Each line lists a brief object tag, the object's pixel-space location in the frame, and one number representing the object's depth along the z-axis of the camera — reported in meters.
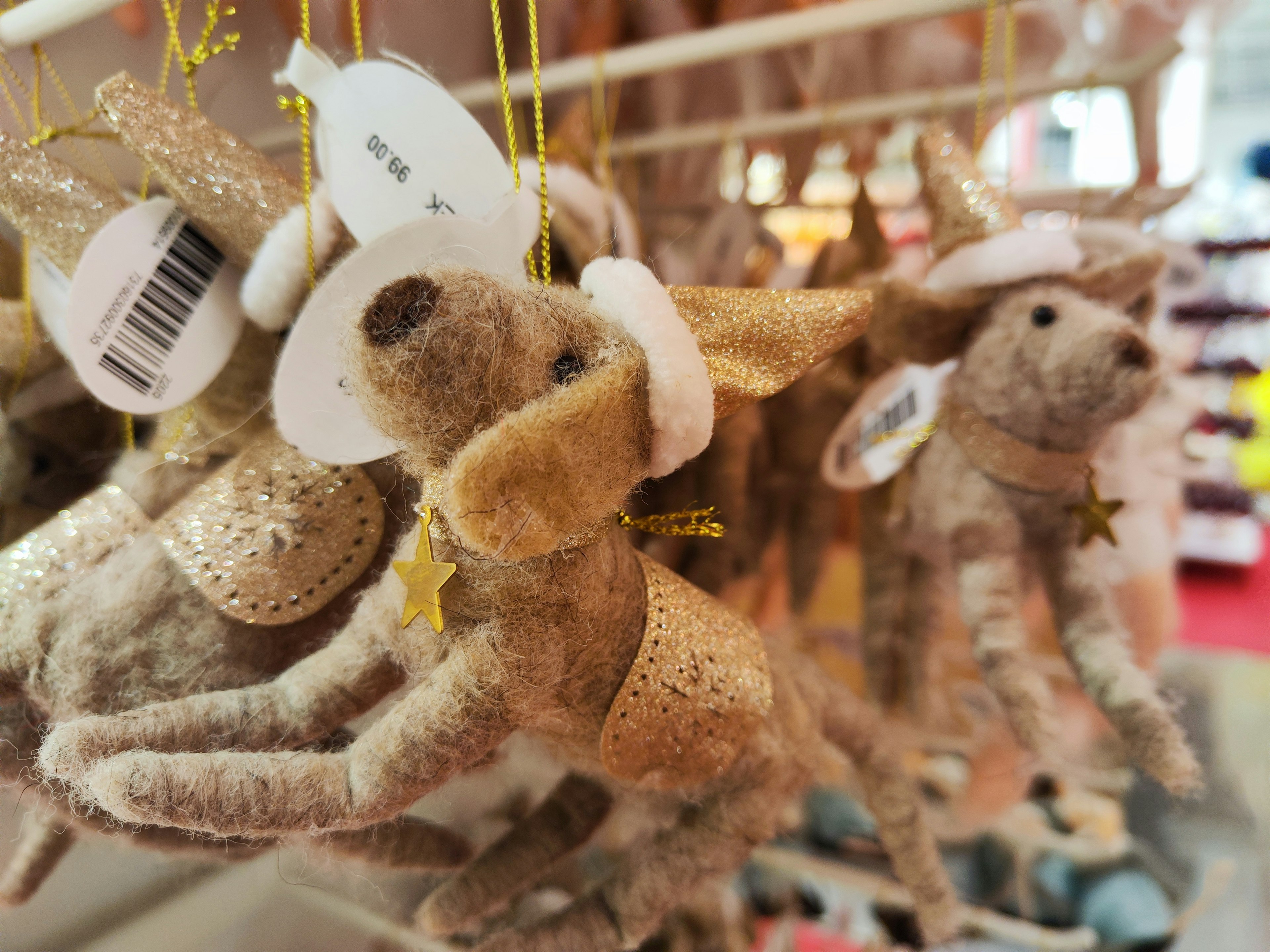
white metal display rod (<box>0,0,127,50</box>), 0.15
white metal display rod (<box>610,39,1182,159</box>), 0.24
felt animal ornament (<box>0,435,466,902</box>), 0.14
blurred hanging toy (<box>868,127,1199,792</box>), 0.16
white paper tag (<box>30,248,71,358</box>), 0.17
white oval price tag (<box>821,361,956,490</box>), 0.20
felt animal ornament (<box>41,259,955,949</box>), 0.11
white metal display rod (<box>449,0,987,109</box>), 0.19
